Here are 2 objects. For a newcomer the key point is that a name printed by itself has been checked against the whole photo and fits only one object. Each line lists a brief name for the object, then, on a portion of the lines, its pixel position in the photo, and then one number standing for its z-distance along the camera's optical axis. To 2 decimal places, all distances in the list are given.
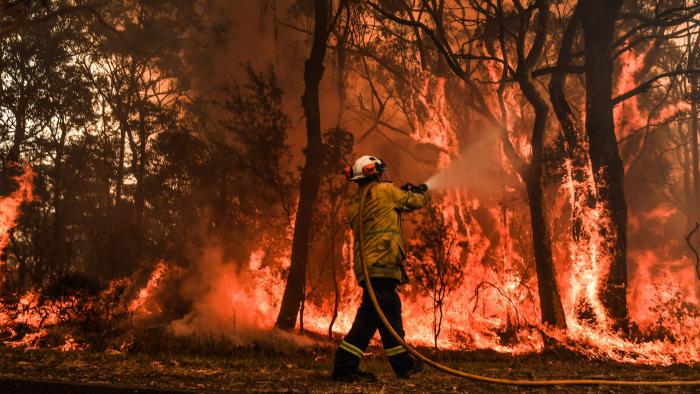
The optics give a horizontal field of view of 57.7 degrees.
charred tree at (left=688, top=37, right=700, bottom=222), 28.11
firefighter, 5.20
